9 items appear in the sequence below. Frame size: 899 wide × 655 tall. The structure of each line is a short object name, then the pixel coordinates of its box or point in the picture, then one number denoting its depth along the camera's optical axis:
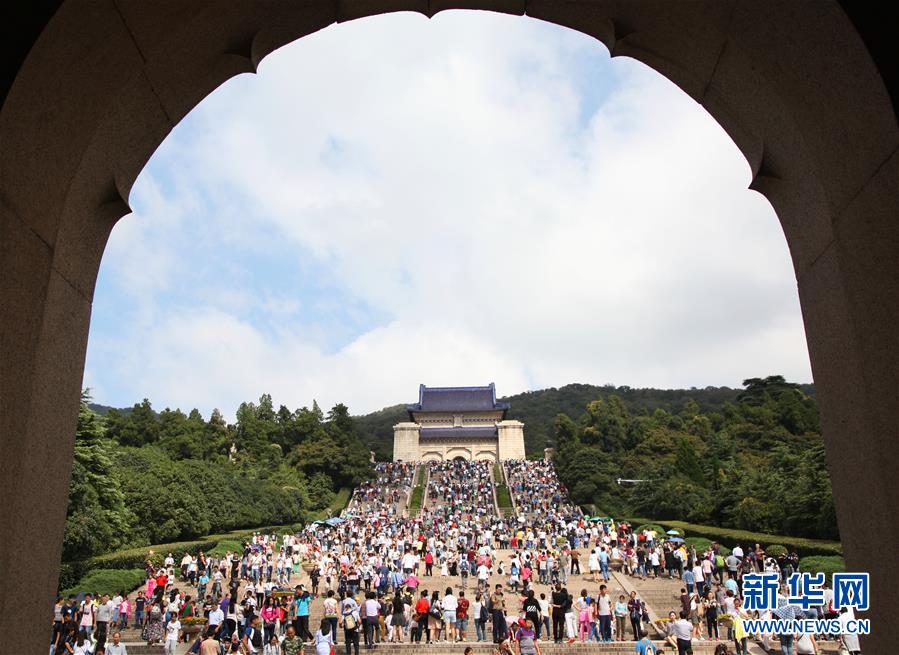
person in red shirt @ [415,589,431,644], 15.05
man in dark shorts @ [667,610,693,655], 12.92
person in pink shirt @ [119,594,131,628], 16.73
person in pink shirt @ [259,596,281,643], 14.49
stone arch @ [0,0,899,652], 3.86
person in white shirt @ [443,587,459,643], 14.87
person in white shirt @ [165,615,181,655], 13.66
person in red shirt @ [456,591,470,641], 15.08
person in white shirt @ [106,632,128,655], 11.59
